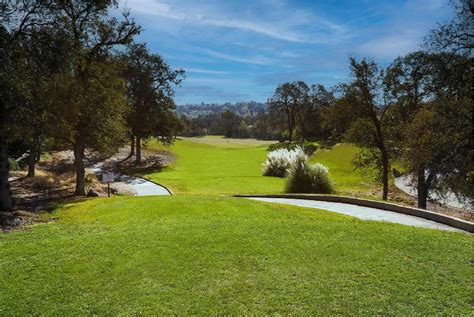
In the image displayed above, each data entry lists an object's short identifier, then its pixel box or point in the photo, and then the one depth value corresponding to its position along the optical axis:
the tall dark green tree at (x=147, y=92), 37.78
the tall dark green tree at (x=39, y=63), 13.05
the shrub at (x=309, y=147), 56.30
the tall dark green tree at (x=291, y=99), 73.50
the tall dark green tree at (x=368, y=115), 24.59
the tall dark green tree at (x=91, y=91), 16.92
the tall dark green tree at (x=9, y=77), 11.24
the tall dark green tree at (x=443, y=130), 12.27
